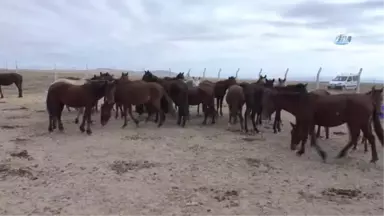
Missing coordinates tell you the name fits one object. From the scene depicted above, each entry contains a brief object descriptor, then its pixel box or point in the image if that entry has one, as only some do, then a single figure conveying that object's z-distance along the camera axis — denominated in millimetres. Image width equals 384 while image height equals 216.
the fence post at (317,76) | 22772
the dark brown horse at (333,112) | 8195
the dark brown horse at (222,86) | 15086
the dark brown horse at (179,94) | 13125
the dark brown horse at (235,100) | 12383
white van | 37419
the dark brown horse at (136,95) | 12609
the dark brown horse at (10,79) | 23312
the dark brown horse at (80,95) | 11156
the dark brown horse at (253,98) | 12266
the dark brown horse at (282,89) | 9018
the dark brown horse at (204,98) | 13617
